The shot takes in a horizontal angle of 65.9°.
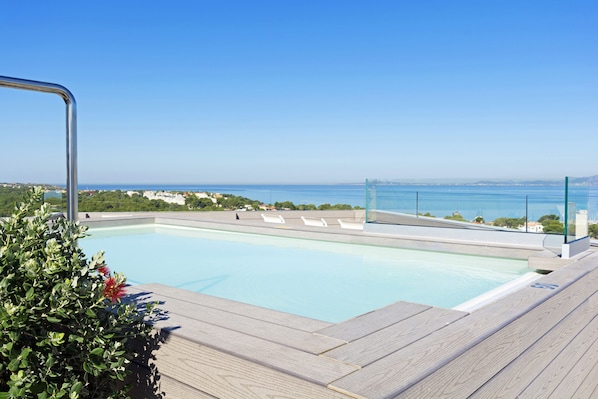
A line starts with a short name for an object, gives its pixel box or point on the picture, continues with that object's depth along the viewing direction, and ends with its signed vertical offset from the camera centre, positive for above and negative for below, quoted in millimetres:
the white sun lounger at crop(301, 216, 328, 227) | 9491 -736
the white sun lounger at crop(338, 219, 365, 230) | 8609 -702
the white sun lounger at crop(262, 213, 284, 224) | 12038 -830
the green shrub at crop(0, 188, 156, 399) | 1342 -410
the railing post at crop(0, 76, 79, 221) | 1883 +182
